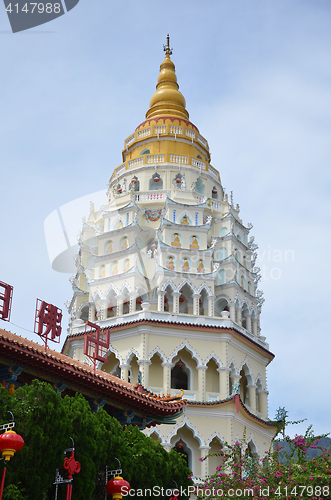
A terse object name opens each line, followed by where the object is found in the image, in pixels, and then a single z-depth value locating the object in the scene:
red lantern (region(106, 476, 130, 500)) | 17.20
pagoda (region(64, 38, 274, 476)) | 32.19
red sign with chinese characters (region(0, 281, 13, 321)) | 20.64
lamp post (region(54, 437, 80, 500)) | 15.73
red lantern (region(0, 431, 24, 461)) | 13.86
